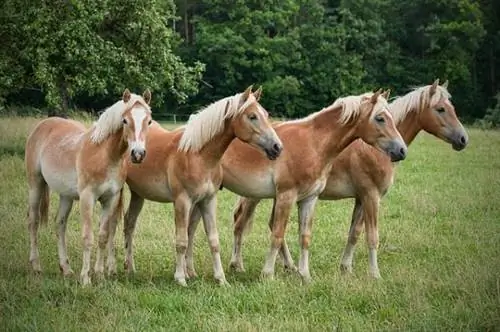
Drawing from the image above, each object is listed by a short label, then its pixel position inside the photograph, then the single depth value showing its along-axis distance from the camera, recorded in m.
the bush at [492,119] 31.74
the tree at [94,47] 17.09
